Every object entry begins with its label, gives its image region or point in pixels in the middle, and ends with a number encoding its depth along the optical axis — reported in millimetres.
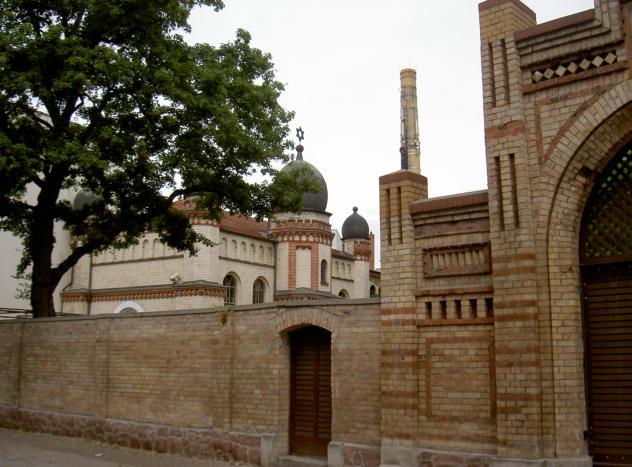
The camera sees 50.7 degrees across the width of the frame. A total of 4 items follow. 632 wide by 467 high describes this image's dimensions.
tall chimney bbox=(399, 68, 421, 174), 70375
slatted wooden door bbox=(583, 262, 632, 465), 8297
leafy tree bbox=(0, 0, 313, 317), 14977
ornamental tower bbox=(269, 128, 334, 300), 35938
